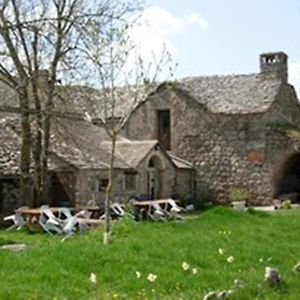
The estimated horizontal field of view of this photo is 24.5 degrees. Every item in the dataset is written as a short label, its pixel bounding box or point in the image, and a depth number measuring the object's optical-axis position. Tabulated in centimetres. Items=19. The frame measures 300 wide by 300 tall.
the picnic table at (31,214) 2319
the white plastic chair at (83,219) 2127
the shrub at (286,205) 2987
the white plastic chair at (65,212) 2333
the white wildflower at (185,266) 1093
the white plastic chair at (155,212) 2555
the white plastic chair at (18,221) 2366
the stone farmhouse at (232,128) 3575
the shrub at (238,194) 3572
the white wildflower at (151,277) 1009
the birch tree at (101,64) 1696
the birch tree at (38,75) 2494
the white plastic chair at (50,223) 2206
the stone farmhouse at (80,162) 2778
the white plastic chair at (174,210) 2602
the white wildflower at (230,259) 1177
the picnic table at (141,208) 2621
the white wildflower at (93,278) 1005
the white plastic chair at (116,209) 2700
